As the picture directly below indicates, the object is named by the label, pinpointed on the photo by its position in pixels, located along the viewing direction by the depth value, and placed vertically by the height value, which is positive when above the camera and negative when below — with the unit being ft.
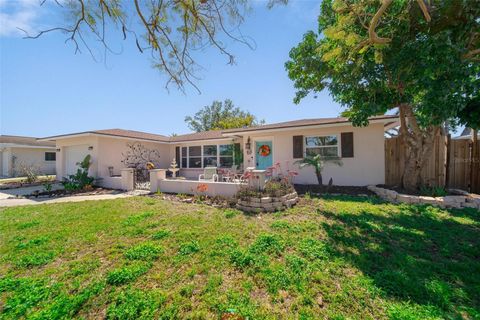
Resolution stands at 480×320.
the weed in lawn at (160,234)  13.67 -4.96
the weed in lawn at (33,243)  12.88 -5.19
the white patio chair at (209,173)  38.17 -2.60
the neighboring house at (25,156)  62.23 +1.26
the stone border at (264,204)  19.42 -4.28
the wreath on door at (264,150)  38.14 +1.50
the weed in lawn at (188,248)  11.72 -5.07
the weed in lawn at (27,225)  16.20 -5.07
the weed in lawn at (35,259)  10.98 -5.30
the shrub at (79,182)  34.19 -3.73
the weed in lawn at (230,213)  17.98 -4.83
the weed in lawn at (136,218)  16.25 -4.83
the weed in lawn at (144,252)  11.20 -5.09
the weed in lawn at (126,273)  9.38 -5.26
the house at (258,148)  30.81 +1.96
